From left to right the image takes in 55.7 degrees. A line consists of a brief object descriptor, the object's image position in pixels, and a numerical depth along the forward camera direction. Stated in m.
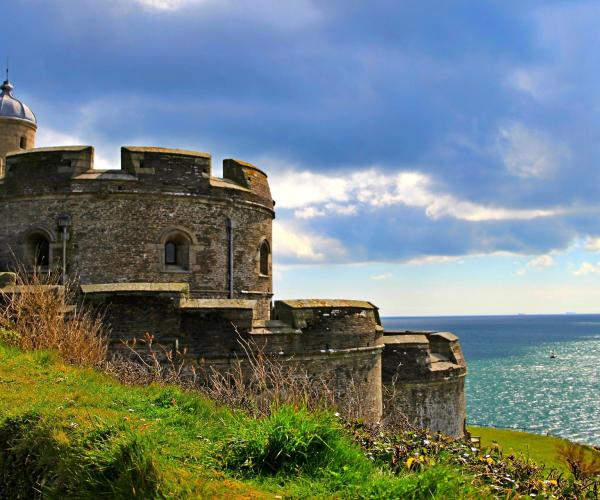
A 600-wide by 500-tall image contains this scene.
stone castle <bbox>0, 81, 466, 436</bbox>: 11.42
